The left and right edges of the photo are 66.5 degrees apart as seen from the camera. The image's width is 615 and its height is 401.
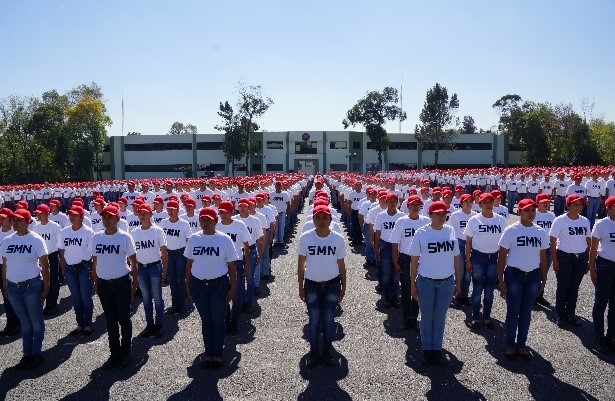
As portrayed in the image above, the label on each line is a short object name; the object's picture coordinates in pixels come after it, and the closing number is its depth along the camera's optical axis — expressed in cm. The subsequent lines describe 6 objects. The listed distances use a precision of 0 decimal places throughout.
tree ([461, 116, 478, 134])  11814
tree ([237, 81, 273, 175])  6636
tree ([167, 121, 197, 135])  13358
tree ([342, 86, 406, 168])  6862
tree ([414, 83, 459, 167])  6606
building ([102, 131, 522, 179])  6488
